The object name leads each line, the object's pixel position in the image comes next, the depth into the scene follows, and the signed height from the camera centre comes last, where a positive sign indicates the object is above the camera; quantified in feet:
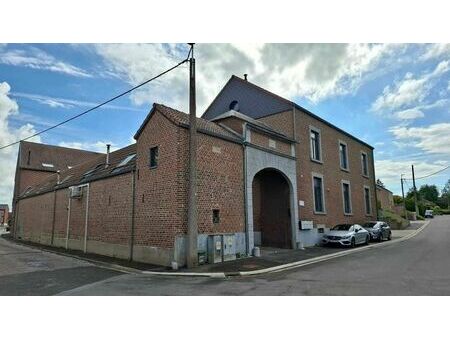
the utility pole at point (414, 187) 177.04 +16.16
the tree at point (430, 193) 335.94 +24.92
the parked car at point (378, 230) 70.79 -2.60
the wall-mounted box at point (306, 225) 57.47 -1.01
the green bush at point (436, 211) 250.08 +4.89
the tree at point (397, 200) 204.66 +11.11
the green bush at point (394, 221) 114.42 -1.06
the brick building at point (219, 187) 40.78 +5.39
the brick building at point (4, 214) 244.53 +6.05
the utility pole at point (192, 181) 36.70 +4.41
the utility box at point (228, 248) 41.09 -3.42
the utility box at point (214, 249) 39.32 -3.38
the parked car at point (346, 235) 59.27 -3.02
